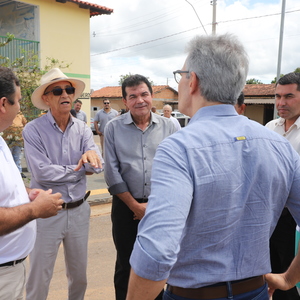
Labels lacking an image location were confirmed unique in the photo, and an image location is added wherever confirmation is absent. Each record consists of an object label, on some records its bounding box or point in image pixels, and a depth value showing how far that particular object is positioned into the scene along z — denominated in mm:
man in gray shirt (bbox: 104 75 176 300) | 3266
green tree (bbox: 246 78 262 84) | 66062
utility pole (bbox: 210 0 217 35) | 19016
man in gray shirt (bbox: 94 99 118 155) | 12133
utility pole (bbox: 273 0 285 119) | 18233
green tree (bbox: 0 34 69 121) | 8734
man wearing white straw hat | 2992
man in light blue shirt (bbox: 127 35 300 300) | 1270
